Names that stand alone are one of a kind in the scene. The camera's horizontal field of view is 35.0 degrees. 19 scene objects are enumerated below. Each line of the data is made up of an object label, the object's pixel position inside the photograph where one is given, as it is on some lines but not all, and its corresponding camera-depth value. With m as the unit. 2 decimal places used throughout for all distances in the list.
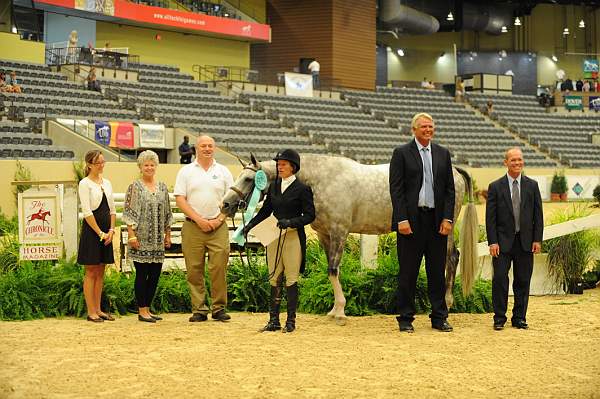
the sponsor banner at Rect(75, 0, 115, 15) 34.84
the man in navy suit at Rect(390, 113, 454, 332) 9.09
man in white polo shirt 9.54
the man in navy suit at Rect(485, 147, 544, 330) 9.36
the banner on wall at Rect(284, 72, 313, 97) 40.03
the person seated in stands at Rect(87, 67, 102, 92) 32.28
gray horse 9.65
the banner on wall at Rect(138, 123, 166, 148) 29.03
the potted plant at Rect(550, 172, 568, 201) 33.56
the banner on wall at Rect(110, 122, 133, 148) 27.86
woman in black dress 9.41
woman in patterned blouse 9.46
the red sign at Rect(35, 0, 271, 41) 36.75
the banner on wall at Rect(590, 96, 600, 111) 49.66
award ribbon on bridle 9.23
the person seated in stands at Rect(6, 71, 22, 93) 28.67
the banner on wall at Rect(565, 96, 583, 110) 49.28
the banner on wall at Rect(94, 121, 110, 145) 27.30
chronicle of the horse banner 10.58
